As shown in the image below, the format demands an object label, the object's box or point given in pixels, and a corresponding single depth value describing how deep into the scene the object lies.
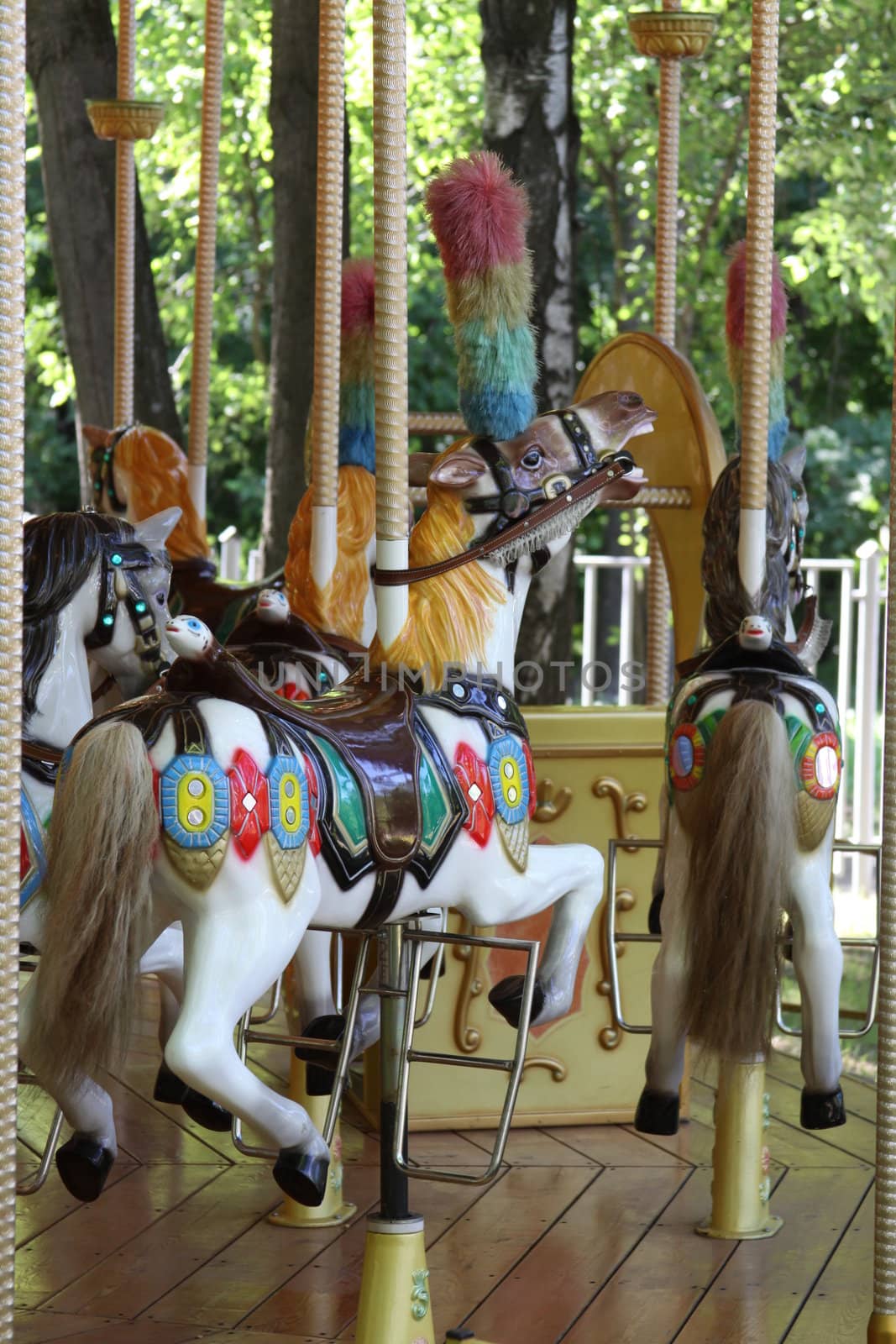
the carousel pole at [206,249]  7.38
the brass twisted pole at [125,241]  7.84
